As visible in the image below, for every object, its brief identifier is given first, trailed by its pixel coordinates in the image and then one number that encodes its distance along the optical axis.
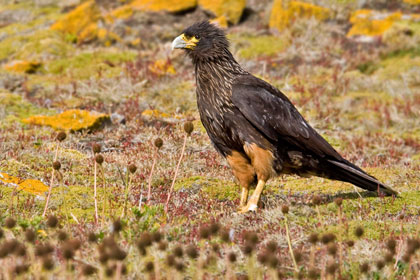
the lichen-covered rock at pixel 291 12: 38.06
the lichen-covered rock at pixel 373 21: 37.35
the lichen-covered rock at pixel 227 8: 42.09
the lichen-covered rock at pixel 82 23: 37.25
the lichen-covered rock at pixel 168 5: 42.44
